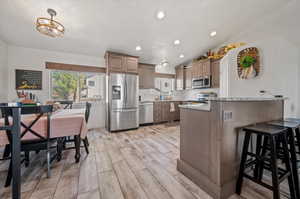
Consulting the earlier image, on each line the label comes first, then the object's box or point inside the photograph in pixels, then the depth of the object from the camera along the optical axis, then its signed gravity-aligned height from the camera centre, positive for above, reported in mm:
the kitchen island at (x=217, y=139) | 1275 -482
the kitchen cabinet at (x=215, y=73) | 3982 +890
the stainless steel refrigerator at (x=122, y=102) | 3703 -97
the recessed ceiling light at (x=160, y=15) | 2659 +1933
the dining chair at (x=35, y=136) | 1399 -483
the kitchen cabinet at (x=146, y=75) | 4602 +935
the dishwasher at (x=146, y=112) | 4398 -504
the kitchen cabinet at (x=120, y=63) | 3752 +1196
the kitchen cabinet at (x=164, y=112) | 4691 -556
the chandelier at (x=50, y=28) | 1842 +1145
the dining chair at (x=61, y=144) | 1983 -772
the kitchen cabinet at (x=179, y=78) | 5316 +978
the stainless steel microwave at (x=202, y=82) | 4233 +632
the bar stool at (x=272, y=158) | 1106 -600
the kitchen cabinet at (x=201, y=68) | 4273 +1172
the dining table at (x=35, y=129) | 1090 -398
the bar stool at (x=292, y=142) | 1282 -506
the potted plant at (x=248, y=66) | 2662 +750
